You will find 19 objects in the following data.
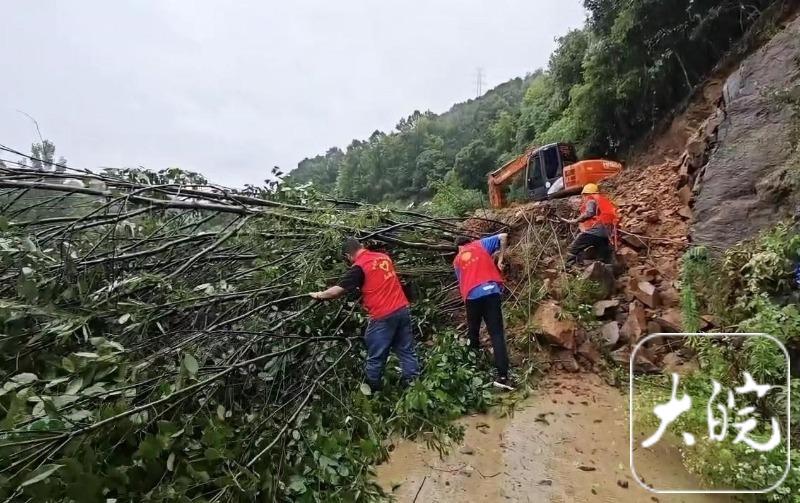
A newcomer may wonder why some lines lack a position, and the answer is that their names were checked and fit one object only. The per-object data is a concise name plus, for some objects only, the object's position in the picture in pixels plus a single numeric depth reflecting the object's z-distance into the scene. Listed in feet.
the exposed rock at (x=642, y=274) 13.74
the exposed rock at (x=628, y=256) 14.74
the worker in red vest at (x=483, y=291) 11.21
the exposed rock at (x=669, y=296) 12.51
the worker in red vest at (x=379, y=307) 10.99
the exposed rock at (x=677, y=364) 10.37
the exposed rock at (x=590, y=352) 11.77
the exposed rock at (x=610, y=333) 11.89
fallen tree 7.29
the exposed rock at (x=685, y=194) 16.65
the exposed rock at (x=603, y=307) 12.67
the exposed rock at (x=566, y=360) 11.71
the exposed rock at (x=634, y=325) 11.84
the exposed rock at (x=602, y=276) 13.41
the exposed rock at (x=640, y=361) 10.84
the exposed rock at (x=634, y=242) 15.49
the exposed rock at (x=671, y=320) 11.71
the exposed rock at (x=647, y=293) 12.62
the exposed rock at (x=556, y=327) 12.05
